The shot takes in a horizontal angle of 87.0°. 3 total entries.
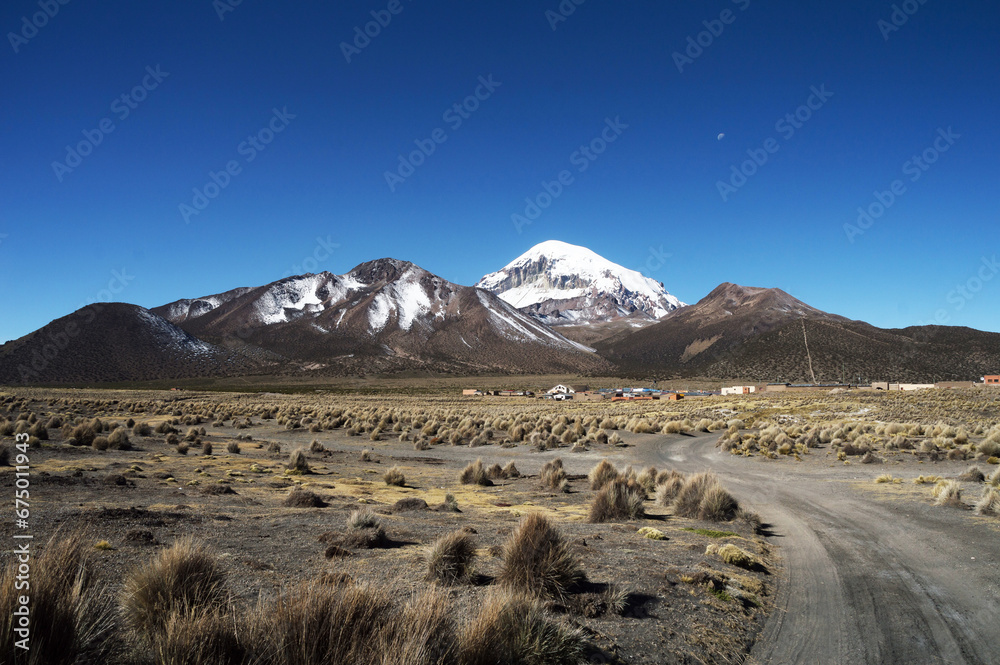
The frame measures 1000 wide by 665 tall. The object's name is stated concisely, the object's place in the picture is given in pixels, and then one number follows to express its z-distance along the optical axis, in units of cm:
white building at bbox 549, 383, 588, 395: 8763
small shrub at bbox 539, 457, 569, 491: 1643
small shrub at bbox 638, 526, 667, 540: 1001
